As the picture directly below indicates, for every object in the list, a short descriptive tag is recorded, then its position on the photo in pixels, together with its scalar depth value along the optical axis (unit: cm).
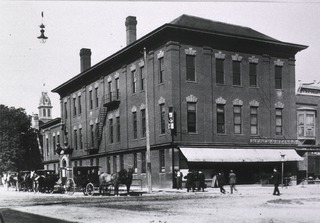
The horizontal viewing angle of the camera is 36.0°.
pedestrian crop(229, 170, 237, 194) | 2752
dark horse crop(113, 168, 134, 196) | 2773
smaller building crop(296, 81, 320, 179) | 4056
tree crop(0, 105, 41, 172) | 6494
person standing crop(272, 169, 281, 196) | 2453
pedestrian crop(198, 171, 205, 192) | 2984
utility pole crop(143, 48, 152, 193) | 3029
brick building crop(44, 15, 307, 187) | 3431
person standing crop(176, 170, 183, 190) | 3181
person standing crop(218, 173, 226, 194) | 2743
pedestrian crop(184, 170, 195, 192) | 2984
